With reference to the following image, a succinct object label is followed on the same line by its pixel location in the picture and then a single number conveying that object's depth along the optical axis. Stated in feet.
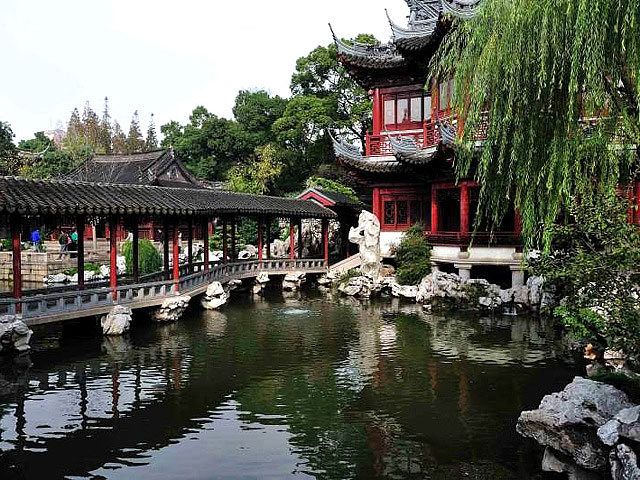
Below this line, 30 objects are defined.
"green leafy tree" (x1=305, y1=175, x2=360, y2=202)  107.76
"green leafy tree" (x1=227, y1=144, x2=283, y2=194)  121.70
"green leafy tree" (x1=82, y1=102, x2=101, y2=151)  189.47
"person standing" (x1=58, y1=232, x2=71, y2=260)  87.90
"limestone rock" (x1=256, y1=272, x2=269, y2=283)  74.18
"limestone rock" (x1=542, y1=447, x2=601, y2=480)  20.83
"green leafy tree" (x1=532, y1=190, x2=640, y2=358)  21.34
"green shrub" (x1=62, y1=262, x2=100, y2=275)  87.15
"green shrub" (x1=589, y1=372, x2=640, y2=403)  23.28
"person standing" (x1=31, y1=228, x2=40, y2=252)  92.49
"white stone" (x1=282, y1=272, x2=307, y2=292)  76.64
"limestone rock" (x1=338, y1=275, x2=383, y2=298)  69.15
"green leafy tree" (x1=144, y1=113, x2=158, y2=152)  212.39
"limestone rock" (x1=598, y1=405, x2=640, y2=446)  18.60
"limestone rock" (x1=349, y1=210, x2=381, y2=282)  71.05
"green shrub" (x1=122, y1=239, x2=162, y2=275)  78.99
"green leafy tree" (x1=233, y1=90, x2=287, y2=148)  146.61
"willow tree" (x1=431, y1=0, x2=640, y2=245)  22.89
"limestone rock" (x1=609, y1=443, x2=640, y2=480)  17.98
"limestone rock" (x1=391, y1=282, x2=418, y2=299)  65.77
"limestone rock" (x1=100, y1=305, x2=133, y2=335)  45.01
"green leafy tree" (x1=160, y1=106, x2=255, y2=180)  148.25
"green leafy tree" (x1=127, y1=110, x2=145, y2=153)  201.57
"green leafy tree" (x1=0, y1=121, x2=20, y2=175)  124.57
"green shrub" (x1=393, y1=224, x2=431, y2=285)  67.92
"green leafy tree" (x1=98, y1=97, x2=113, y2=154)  193.23
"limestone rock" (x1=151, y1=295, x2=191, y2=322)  51.08
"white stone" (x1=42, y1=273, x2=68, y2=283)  84.79
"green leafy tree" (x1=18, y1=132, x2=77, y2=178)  129.08
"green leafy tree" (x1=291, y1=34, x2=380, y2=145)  124.88
